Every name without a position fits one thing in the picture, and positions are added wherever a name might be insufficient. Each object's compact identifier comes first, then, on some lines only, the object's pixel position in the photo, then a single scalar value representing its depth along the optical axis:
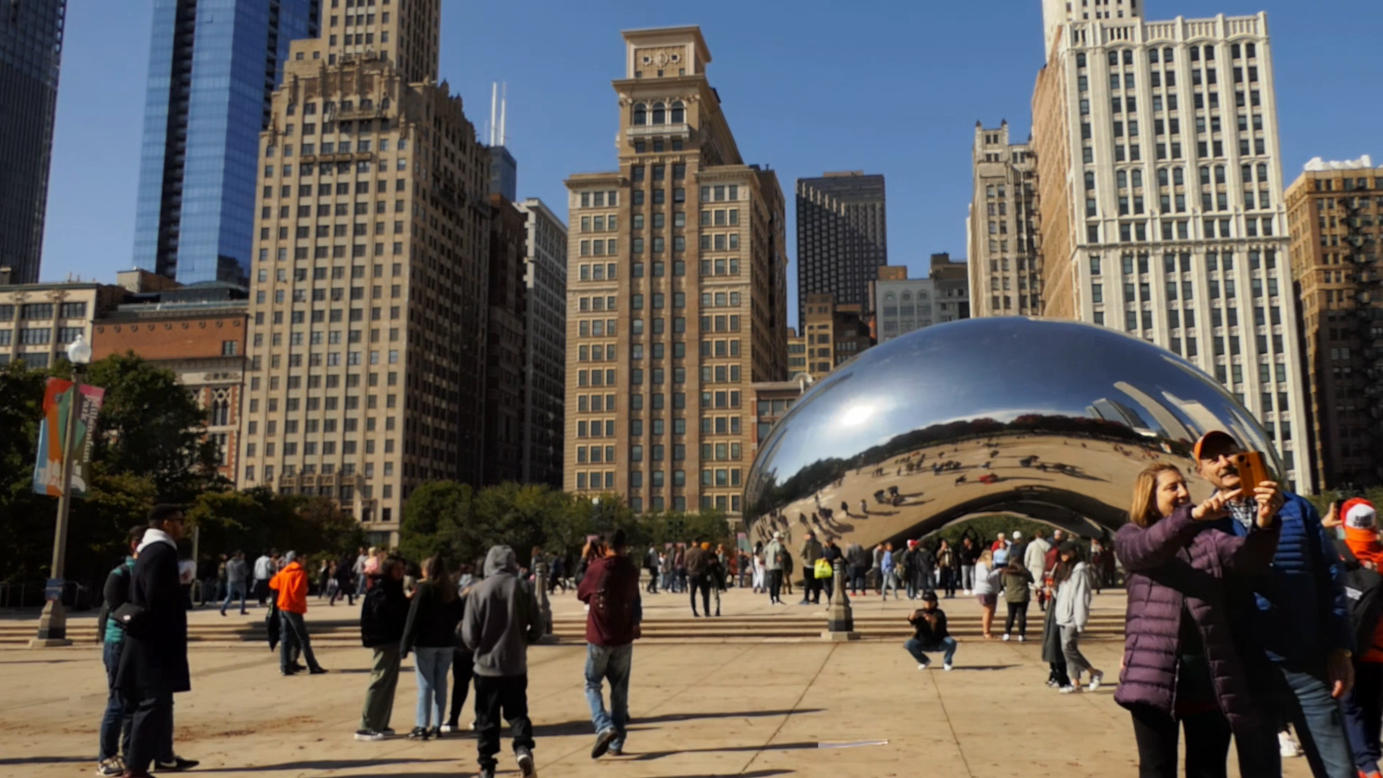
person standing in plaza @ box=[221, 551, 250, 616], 26.09
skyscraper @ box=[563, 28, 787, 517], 108.69
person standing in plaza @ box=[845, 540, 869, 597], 24.55
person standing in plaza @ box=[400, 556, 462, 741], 9.26
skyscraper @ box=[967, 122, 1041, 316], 140.75
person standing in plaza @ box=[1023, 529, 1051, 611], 19.88
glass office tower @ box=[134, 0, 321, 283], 151.25
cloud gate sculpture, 20.70
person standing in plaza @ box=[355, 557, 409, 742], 9.20
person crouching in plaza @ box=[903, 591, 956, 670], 13.52
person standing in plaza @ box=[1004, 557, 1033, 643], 16.81
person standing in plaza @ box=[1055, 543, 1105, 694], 11.26
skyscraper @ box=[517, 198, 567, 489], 150.38
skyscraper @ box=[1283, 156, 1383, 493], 111.00
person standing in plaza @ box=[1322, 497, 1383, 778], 6.28
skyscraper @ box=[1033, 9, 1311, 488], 98.88
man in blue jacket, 4.60
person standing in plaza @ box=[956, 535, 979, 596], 31.70
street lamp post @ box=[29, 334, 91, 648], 21.30
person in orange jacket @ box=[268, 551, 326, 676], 14.46
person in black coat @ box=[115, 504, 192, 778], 7.02
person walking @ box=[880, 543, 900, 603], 27.29
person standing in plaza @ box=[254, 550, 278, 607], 24.39
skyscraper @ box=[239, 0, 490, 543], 112.94
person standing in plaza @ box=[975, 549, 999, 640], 18.03
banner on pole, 21.19
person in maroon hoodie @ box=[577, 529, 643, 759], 8.46
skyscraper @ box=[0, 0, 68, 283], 158.62
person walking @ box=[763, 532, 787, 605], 25.19
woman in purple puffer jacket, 4.25
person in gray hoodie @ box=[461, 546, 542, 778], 7.57
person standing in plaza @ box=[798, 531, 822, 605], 24.12
